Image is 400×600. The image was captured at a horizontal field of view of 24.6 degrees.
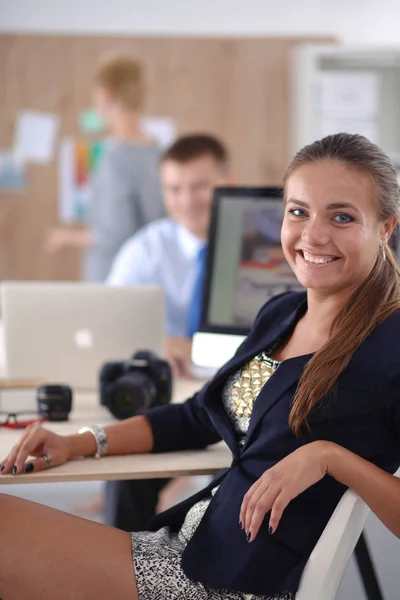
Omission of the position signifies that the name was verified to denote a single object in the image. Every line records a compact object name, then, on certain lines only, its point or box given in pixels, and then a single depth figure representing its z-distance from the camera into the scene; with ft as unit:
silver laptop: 7.42
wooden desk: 4.92
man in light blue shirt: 9.64
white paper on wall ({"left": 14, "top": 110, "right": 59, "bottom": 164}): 16.33
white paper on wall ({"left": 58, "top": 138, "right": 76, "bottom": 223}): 16.39
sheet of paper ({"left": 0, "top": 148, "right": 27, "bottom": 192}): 16.39
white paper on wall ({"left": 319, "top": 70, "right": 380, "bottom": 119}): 15.98
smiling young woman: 4.27
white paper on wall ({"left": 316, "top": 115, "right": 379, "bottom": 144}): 15.96
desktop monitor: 7.43
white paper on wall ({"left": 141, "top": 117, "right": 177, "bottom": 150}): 16.35
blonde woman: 14.38
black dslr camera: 6.36
